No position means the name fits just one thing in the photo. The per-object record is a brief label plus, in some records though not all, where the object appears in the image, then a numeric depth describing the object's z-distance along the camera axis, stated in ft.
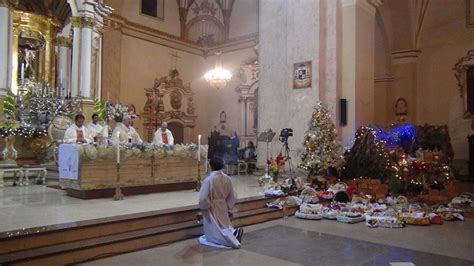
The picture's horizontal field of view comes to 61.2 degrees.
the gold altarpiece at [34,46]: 41.91
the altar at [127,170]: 23.91
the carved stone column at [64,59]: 46.03
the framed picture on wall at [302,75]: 36.78
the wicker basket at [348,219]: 23.13
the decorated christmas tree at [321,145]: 32.22
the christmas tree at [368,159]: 31.07
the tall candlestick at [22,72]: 42.27
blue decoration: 35.35
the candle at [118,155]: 23.40
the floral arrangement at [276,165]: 30.30
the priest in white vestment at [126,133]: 30.19
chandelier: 57.00
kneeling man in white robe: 17.62
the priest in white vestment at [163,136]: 31.40
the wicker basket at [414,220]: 22.90
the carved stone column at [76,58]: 42.88
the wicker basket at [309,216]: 24.08
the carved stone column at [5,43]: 36.14
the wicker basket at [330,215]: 24.11
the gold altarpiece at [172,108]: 59.77
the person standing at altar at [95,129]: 32.63
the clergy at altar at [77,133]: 28.94
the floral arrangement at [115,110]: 43.88
